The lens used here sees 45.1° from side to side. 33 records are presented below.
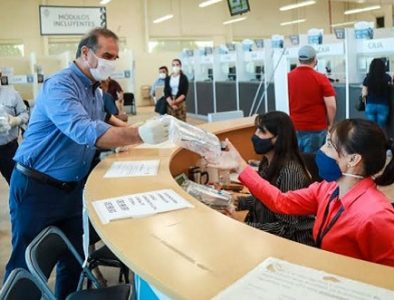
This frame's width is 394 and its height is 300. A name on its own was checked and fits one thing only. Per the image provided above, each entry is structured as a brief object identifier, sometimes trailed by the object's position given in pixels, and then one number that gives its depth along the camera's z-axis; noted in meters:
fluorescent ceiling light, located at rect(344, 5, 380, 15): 18.23
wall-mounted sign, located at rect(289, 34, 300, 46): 8.33
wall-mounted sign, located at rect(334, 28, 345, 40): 7.18
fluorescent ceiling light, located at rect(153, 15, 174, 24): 16.73
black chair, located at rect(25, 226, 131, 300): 1.81
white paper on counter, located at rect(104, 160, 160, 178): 2.22
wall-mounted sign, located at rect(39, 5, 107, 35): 11.07
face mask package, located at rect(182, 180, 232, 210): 2.33
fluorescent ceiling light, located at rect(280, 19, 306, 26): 19.47
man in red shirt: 4.43
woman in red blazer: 1.48
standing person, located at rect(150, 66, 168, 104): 12.29
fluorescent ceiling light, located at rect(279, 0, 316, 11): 16.36
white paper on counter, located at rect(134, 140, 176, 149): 2.97
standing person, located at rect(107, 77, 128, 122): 6.42
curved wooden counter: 1.06
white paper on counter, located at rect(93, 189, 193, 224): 1.58
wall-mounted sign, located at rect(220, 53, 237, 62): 10.46
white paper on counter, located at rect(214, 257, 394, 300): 0.96
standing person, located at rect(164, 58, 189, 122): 7.51
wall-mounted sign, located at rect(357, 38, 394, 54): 6.30
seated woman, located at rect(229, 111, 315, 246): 2.30
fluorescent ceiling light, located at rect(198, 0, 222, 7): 14.91
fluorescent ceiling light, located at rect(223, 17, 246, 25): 18.28
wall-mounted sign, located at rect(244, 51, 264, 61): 9.58
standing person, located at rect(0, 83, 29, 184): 3.86
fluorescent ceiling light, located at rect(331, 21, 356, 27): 19.98
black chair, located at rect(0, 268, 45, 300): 1.49
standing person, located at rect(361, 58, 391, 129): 5.56
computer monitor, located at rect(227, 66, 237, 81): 10.61
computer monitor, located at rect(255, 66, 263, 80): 9.97
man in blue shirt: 2.08
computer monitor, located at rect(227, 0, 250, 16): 13.43
